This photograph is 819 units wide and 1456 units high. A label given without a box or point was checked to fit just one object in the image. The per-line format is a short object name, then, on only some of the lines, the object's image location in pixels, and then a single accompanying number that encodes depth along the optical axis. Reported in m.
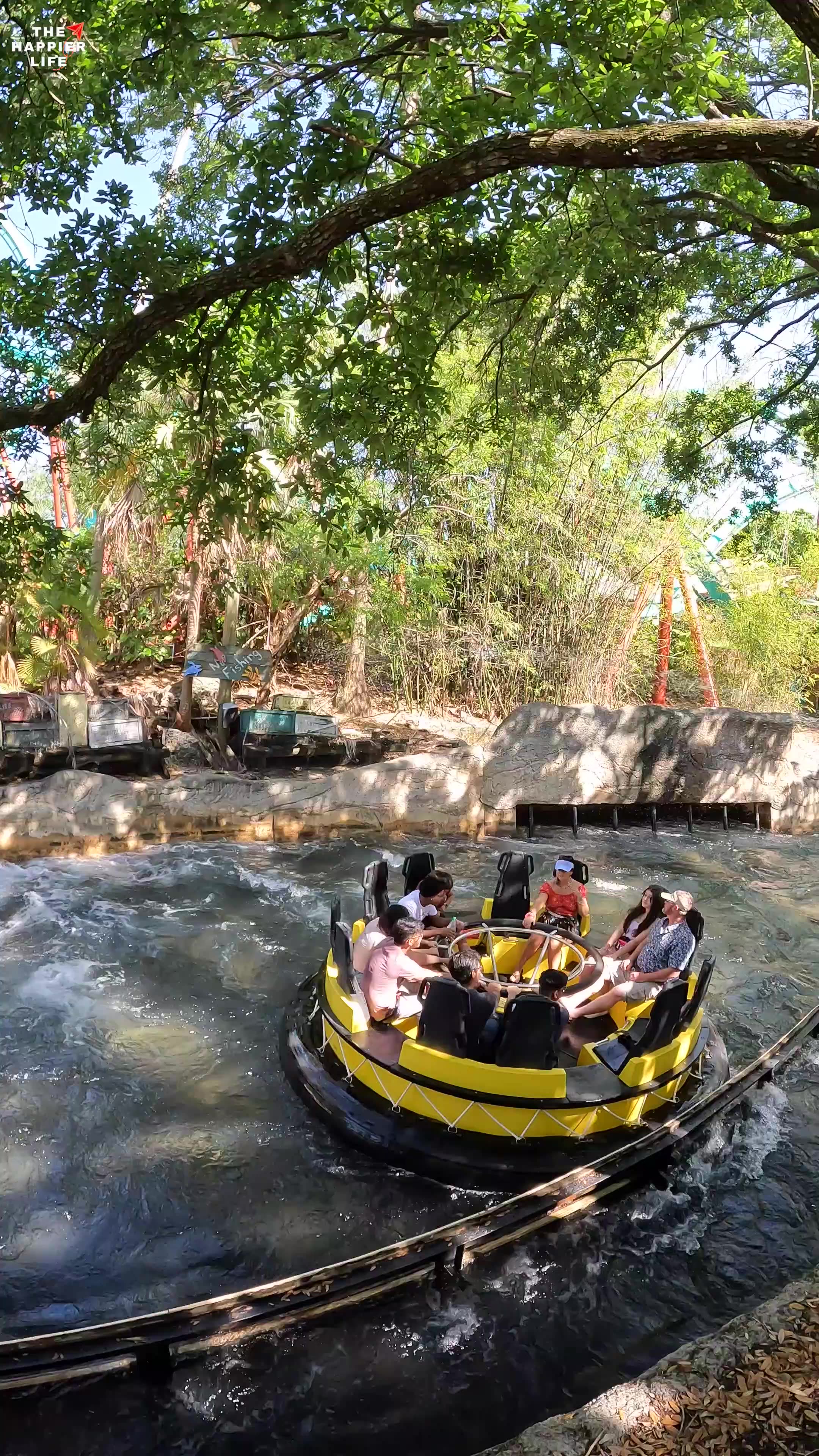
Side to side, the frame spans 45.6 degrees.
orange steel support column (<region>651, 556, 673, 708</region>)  14.81
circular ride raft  4.94
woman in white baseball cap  7.07
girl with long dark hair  6.57
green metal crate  12.76
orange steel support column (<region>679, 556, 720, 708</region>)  14.74
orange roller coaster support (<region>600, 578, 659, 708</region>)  14.97
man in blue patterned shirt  5.92
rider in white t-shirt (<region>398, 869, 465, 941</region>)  6.56
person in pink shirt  5.51
